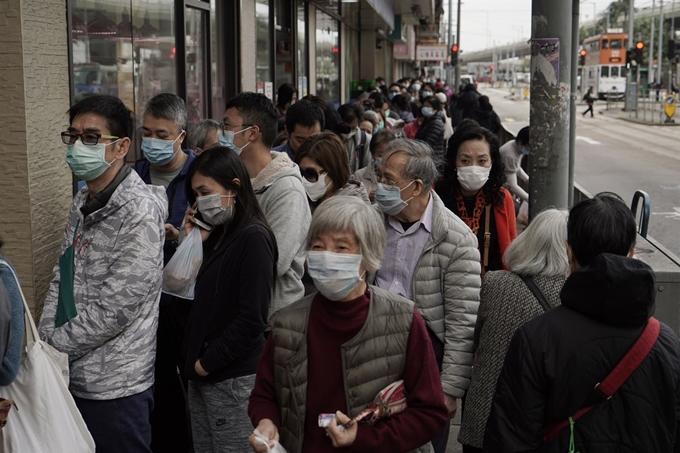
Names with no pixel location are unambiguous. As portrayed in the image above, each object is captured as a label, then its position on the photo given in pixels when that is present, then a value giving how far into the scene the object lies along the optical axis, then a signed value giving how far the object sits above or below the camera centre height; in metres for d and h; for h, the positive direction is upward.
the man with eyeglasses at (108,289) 3.64 -0.75
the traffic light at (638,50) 40.34 +2.59
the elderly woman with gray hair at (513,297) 3.71 -0.79
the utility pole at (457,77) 42.67 +1.48
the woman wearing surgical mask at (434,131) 12.18 -0.32
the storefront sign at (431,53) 52.31 +3.27
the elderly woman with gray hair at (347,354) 2.93 -0.82
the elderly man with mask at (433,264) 3.99 -0.71
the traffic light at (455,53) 44.91 +2.78
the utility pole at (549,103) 6.22 +0.03
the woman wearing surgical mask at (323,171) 5.23 -0.37
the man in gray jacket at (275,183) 4.38 -0.38
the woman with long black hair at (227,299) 3.80 -0.82
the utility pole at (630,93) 55.88 +0.92
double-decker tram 69.88 +3.57
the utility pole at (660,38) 71.97 +5.58
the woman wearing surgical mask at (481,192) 5.21 -0.51
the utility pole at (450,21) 63.48 +6.16
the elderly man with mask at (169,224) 4.45 -0.61
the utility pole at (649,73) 76.22 +3.15
